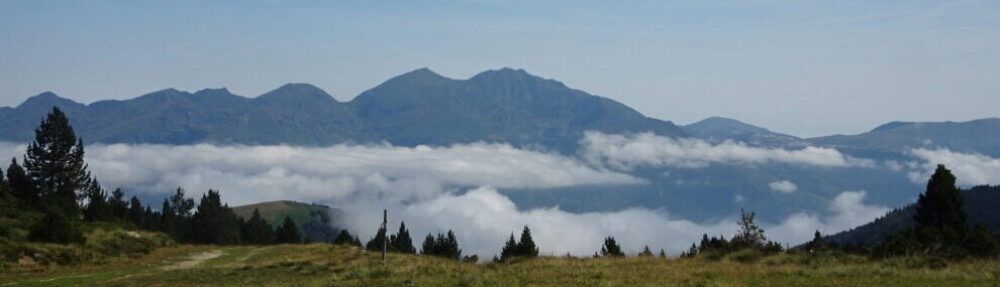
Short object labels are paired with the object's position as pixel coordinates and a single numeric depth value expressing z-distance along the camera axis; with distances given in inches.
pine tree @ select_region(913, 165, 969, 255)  1989.4
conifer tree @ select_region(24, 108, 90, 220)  3331.7
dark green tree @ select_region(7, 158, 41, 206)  3137.3
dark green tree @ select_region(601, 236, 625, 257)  2401.5
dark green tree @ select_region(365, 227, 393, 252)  3688.5
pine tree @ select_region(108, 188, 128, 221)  3538.1
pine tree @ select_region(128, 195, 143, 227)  4028.5
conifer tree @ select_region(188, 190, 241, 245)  4062.5
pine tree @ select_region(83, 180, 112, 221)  2965.1
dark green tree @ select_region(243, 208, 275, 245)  4646.2
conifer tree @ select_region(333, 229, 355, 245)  4424.7
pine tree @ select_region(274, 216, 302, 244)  4336.6
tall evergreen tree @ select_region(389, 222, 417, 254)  4363.2
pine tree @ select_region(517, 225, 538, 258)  3351.6
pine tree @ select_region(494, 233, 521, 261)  3623.0
